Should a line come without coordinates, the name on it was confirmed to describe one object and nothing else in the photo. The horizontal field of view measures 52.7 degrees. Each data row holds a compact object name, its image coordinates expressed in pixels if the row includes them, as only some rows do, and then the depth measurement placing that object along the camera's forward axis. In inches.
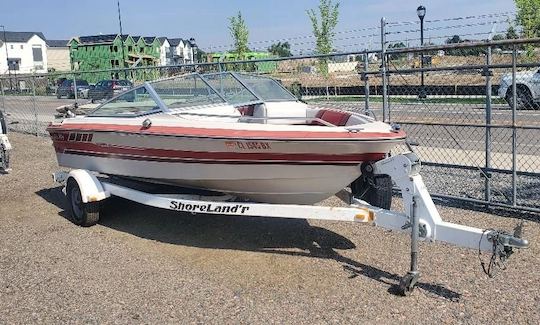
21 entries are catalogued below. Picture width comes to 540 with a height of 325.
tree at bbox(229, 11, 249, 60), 1379.4
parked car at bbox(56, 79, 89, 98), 1064.0
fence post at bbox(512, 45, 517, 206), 231.5
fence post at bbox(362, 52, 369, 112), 273.7
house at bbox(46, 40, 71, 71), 3794.3
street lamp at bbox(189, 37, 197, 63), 756.6
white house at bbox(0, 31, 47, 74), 3454.7
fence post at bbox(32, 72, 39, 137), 569.5
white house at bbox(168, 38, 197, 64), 3349.9
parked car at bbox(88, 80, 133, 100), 517.7
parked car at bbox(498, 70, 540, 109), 343.3
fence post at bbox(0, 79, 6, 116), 674.8
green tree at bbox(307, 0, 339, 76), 1035.3
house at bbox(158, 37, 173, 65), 3208.7
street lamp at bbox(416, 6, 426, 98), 285.8
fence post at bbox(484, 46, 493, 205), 235.1
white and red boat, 187.6
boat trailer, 159.0
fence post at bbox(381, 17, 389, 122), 265.3
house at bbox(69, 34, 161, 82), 2198.6
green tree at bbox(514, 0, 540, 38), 729.6
